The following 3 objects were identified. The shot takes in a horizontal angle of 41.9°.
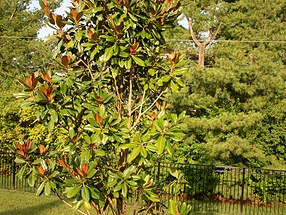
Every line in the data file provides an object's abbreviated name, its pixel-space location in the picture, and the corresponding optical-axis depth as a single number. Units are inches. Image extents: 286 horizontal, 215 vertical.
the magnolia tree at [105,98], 98.4
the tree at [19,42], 752.3
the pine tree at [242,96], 412.2
